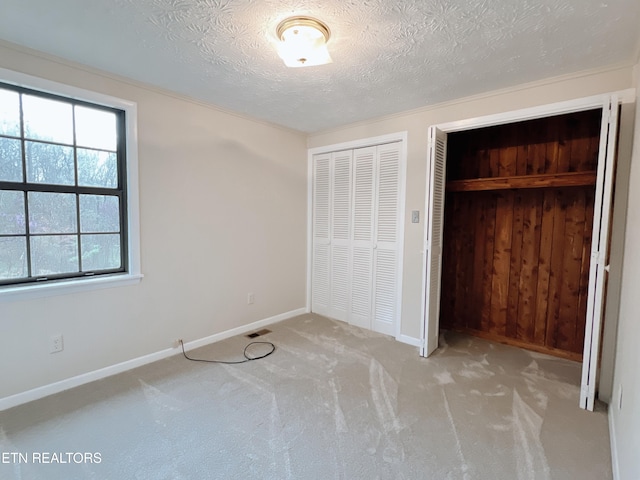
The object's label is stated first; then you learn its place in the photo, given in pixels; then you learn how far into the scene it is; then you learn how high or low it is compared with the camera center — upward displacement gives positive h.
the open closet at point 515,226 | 2.83 -0.02
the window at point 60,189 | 2.12 +0.19
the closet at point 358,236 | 3.42 -0.17
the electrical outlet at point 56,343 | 2.26 -0.93
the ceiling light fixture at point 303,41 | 1.75 +1.04
